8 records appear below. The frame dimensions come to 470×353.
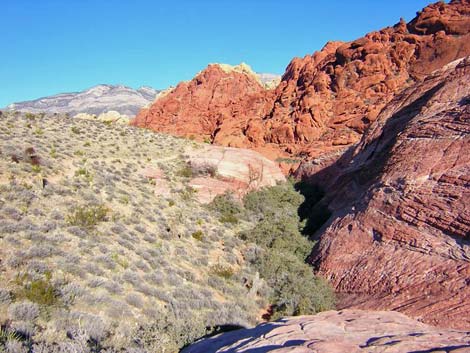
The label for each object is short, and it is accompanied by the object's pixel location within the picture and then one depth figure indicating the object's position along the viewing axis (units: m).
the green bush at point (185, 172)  20.03
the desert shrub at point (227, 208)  16.90
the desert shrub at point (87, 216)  11.06
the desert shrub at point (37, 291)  7.11
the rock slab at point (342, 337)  4.56
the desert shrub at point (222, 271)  11.73
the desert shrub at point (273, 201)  18.31
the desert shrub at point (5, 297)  6.77
